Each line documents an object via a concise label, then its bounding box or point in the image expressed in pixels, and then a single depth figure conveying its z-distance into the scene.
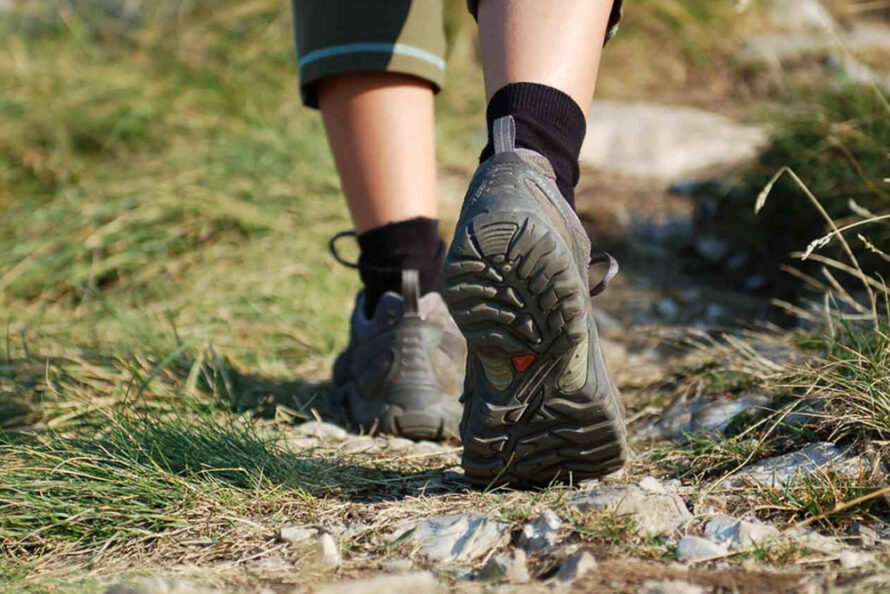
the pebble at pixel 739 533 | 2.49
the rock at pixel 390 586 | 2.39
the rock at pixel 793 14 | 5.32
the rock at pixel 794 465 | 2.57
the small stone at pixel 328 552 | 2.49
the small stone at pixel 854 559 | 2.45
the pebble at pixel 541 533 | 2.49
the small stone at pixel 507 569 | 2.46
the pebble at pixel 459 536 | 2.49
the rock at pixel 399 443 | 2.74
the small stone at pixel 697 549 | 2.47
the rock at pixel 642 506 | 2.51
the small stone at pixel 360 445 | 2.73
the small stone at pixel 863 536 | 2.49
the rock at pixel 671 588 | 2.42
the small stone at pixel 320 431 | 2.76
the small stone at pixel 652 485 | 2.55
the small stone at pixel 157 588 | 2.40
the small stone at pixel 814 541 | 2.47
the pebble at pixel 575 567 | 2.45
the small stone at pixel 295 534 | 2.53
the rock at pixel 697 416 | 2.72
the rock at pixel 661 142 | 3.99
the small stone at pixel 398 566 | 2.48
